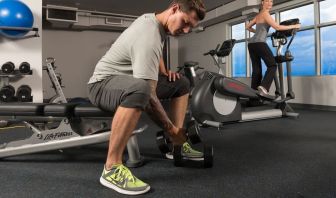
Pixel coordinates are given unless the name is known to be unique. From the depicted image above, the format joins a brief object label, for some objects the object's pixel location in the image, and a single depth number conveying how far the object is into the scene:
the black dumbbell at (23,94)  3.14
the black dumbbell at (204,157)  1.53
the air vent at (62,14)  6.11
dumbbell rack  3.12
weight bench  1.53
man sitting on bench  1.19
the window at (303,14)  5.08
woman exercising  3.23
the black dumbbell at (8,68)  3.06
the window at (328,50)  4.77
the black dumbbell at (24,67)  3.13
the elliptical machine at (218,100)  2.52
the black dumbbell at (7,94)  3.01
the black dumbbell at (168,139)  1.49
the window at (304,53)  5.12
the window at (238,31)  6.71
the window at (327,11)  4.69
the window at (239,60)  6.70
